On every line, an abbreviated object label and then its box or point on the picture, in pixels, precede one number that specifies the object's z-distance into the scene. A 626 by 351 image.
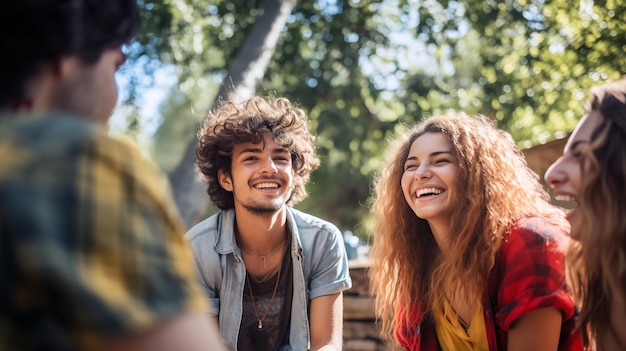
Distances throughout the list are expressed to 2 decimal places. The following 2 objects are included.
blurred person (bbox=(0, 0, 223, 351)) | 0.75
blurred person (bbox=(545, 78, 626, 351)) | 1.98
